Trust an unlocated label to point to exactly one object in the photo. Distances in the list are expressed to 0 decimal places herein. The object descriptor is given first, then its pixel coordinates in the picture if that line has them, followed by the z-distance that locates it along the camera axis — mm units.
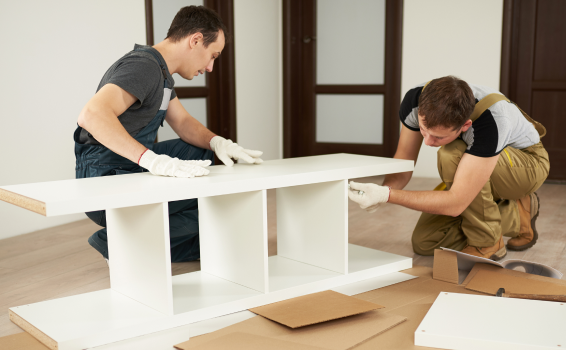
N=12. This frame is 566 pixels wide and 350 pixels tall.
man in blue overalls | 1533
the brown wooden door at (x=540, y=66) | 3781
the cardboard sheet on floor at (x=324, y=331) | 1305
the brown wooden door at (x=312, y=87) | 4242
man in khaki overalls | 1694
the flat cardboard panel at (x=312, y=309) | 1413
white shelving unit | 1316
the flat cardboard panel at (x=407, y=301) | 1314
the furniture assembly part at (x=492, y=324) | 1228
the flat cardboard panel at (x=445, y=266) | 1750
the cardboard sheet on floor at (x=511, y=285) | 1603
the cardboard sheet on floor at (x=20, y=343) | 1301
